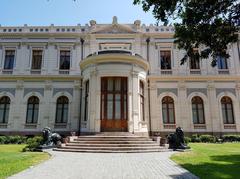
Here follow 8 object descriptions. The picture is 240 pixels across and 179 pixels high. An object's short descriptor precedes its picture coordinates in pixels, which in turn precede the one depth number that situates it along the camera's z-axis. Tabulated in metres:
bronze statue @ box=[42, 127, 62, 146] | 15.83
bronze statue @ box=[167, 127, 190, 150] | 15.15
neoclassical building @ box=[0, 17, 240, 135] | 22.89
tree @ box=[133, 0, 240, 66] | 8.64
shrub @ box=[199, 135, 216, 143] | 21.03
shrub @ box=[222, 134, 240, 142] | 21.18
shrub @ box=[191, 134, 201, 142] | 21.25
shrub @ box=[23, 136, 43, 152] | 15.08
